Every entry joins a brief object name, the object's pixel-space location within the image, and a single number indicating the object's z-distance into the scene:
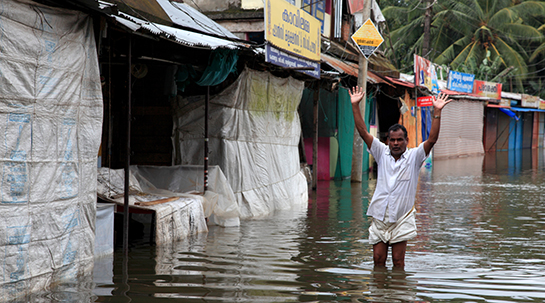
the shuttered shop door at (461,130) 31.03
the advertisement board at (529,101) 41.62
